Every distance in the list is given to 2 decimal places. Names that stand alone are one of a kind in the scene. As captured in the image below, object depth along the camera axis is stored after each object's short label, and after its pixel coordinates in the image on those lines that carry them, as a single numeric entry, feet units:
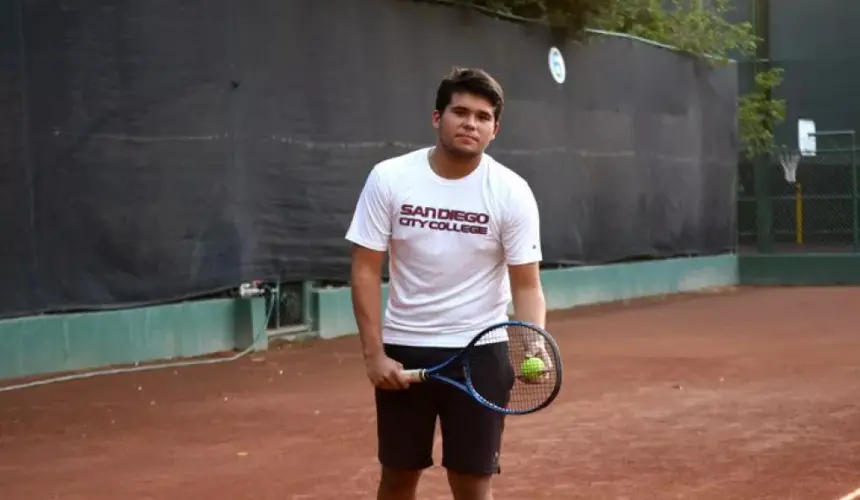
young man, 14.93
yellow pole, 75.61
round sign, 57.36
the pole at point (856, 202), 72.23
